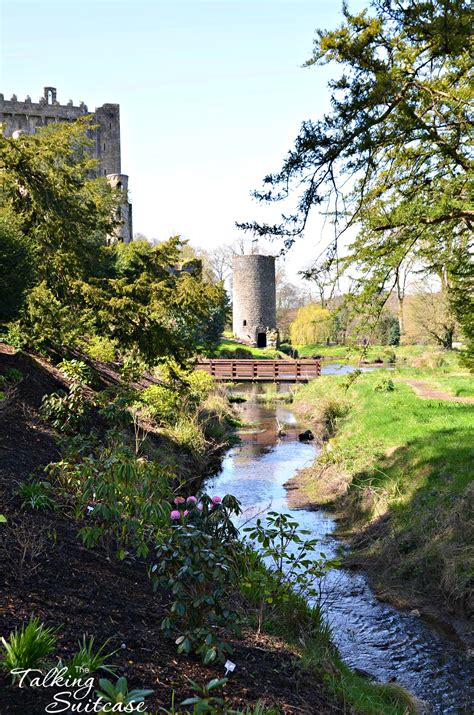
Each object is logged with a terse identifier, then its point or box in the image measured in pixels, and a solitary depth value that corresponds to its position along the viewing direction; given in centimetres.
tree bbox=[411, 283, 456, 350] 3491
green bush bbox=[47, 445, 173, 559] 533
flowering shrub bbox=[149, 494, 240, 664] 389
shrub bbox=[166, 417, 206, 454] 1444
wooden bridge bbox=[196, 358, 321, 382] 3359
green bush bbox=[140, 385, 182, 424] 1487
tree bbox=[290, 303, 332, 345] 6088
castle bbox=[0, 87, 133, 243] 5400
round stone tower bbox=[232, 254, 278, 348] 5506
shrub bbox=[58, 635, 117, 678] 332
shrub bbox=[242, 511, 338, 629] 540
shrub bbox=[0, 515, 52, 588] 434
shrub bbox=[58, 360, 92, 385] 1235
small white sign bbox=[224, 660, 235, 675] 380
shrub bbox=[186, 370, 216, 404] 1825
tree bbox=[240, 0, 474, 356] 585
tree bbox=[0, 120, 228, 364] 1156
